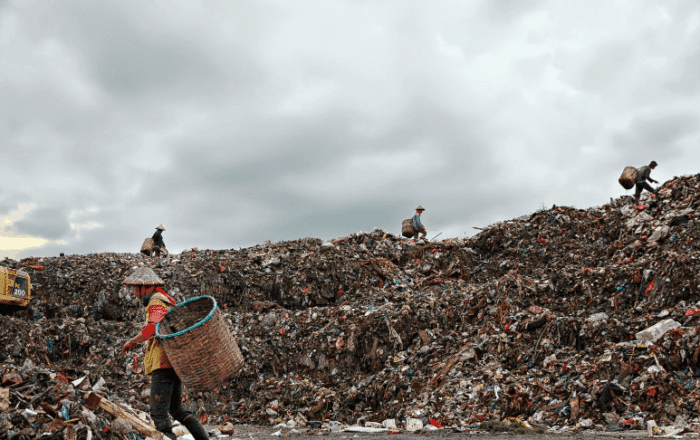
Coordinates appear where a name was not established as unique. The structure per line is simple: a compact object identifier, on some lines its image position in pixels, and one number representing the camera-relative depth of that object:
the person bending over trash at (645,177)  14.23
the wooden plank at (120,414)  5.05
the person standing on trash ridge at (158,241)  18.34
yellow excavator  12.45
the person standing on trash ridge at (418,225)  17.92
